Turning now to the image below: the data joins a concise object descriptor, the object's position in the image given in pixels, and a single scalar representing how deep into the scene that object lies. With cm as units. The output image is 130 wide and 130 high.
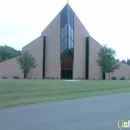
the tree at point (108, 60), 4275
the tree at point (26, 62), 4234
